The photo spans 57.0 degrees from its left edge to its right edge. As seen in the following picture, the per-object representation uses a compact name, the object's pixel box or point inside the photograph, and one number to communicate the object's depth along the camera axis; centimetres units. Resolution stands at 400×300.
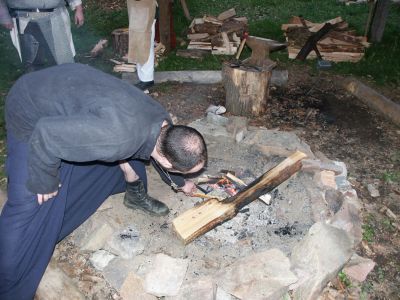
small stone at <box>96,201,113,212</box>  340
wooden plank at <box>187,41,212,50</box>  714
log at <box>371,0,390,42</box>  712
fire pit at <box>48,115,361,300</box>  275
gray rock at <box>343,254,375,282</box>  303
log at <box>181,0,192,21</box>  865
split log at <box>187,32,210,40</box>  730
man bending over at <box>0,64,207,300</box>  235
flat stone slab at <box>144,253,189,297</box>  273
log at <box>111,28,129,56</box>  682
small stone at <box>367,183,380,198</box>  391
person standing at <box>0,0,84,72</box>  455
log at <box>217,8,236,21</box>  783
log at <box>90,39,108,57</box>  703
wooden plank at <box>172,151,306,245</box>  310
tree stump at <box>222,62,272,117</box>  481
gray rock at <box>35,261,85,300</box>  278
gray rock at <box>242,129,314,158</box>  402
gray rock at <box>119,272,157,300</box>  275
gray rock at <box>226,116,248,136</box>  433
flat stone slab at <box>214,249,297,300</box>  266
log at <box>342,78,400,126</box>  510
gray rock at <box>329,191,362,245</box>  326
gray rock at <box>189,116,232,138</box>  430
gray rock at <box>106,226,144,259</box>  302
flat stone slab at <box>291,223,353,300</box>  277
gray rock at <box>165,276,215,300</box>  270
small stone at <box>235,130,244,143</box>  422
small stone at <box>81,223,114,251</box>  306
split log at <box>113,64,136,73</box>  638
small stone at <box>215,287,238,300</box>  272
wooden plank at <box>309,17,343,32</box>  752
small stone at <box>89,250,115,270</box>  298
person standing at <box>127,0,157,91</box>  546
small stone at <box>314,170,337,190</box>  360
